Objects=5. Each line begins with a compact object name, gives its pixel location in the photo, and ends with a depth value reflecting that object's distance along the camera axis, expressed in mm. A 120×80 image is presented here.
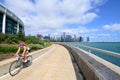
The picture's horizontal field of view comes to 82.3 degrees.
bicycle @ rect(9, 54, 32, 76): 4039
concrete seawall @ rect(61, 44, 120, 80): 1801
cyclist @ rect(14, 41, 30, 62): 4635
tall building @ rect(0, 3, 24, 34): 22301
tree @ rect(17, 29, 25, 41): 18307
